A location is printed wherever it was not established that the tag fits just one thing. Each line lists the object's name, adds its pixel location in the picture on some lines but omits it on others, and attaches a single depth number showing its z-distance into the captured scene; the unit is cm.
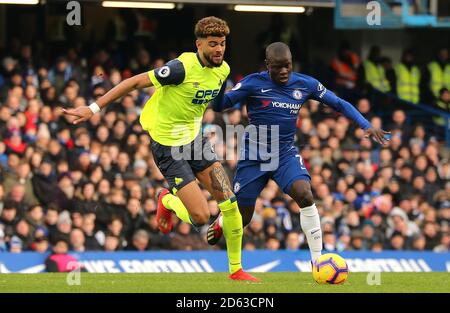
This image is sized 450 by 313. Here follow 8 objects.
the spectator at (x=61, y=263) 1747
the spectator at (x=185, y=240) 1884
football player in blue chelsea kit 1266
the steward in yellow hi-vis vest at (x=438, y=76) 2430
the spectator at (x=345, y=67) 2372
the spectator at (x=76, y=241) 1822
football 1198
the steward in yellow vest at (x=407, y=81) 2417
